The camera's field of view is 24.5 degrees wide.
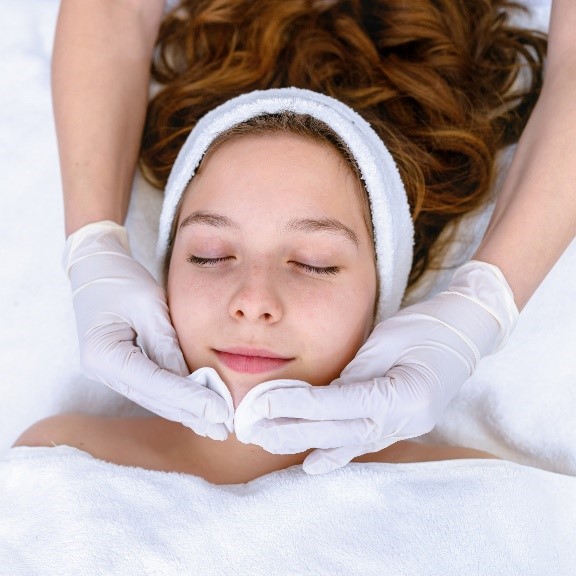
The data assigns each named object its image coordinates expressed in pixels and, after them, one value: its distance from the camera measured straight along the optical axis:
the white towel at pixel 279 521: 0.73
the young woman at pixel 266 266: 0.74
